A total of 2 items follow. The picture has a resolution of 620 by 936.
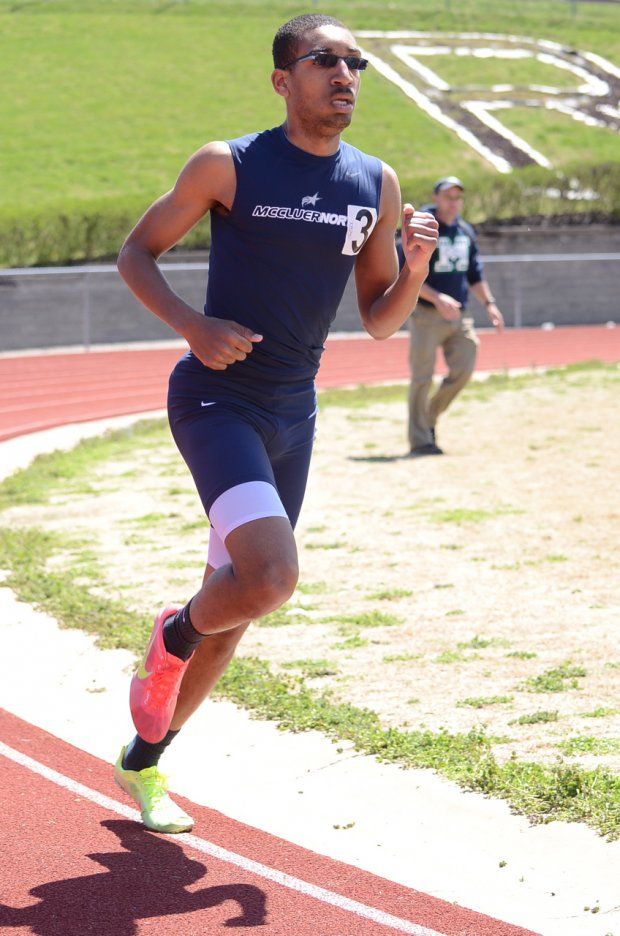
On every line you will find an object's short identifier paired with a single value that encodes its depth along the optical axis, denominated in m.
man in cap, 12.26
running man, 4.23
